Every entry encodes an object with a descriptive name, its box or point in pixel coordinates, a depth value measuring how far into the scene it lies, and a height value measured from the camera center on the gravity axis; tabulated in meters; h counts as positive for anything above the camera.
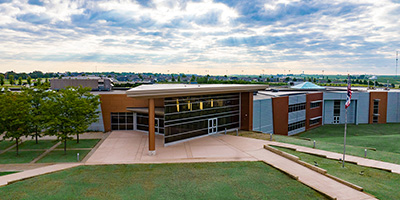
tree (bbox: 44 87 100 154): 26.12 -3.44
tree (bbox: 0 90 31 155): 25.42 -3.51
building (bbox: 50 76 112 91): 52.75 -0.43
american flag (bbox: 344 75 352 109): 20.41 -1.12
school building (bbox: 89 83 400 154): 29.50 -4.70
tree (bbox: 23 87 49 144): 26.88 -2.93
